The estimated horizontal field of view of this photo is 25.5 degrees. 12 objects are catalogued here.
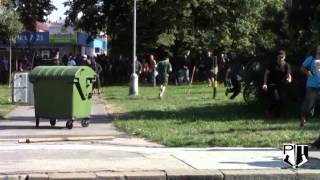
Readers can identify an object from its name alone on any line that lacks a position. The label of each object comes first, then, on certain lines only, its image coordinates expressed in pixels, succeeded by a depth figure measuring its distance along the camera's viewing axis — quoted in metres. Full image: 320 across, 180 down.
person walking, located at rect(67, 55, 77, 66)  33.43
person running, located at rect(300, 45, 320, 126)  13.87
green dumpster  16.27
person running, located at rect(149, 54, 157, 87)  36.87
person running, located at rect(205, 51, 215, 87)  30.33
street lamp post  28.64
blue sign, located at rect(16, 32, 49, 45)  54.94
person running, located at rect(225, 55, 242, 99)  21.58
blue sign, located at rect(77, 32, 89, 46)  65.56
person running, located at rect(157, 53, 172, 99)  26.45
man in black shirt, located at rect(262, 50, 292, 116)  16.98
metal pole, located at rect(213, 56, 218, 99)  26.88
